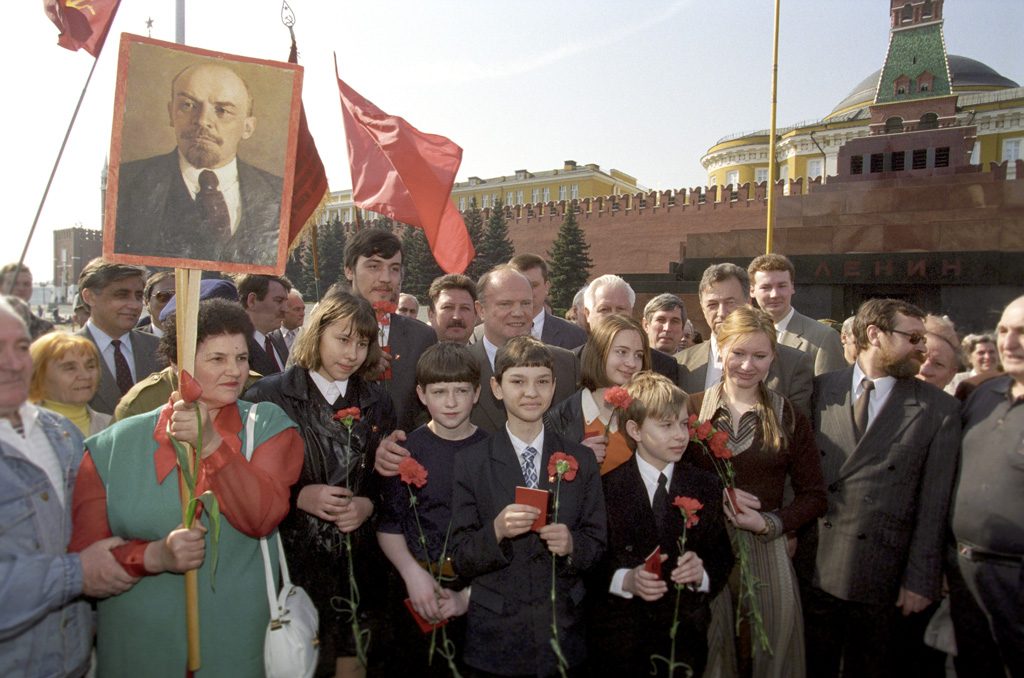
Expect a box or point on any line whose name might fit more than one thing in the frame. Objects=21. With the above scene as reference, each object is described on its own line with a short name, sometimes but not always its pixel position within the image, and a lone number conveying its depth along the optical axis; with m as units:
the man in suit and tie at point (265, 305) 4.88
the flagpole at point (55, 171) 2.67
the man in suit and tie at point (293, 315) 6.39
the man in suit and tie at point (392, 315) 3.52
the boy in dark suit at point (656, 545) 2.45
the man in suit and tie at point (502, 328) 3.55
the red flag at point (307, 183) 4.10
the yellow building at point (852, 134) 39.16
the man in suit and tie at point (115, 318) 3.72
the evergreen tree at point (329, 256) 35.66
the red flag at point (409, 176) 4.62
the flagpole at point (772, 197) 14.20
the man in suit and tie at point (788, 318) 3.90
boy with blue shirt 2.45
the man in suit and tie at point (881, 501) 2.71
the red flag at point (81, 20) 3.85
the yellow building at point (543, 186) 54.41
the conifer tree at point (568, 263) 32.50
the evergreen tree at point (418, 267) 32.94
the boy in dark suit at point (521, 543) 2.27
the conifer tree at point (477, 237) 35.00
